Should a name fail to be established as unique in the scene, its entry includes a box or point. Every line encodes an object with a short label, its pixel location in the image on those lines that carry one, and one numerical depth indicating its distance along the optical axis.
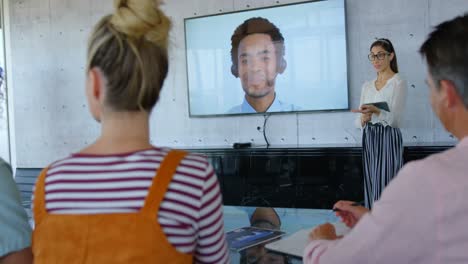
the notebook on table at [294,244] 1.39
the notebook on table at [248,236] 1.51
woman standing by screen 3.32
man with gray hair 0.73
